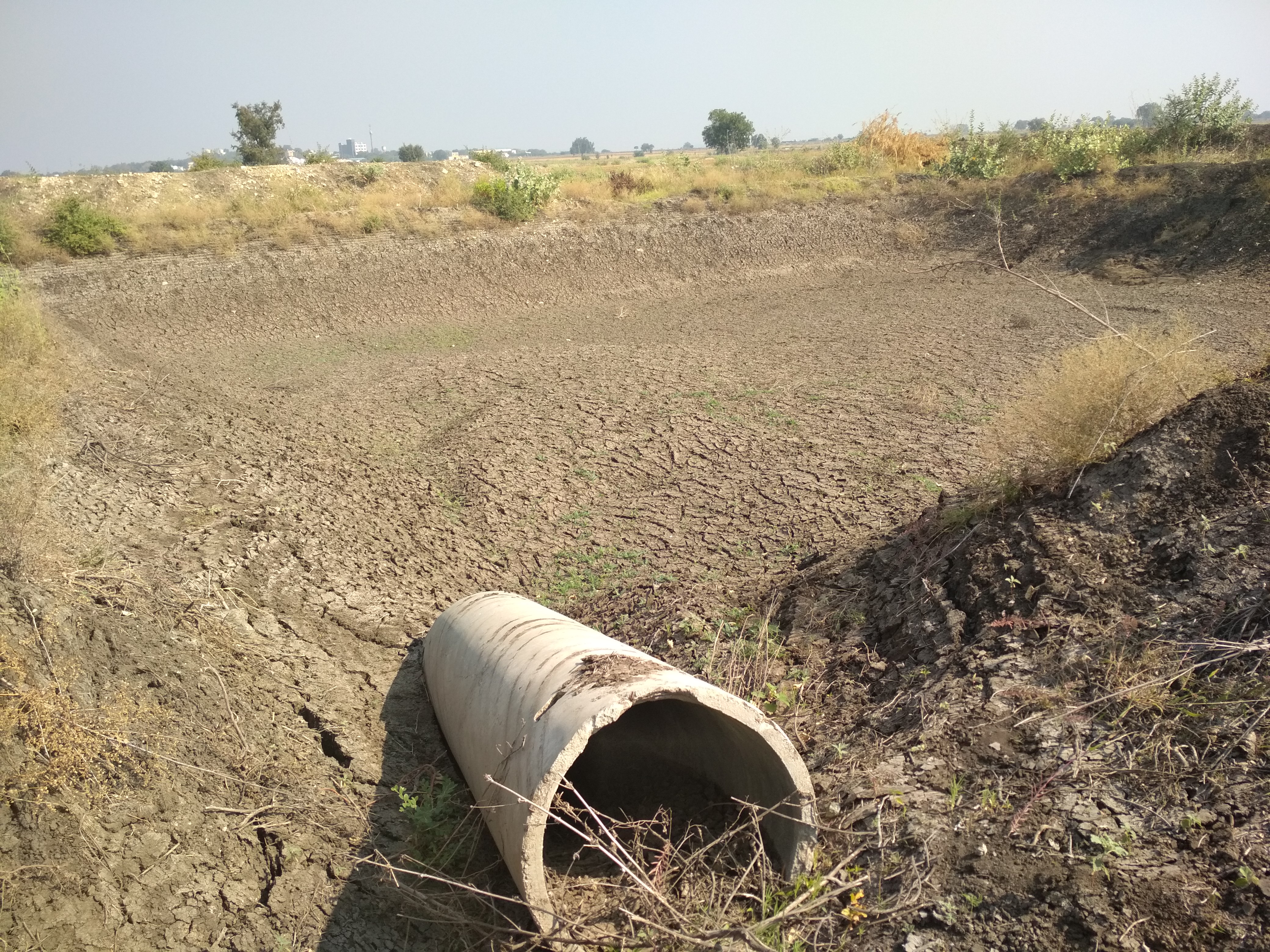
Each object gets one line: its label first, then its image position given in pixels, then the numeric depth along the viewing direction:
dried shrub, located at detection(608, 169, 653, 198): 20.64
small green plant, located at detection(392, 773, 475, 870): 4.19
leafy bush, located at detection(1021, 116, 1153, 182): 18.47
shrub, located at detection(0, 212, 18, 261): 14.55
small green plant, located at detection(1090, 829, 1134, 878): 3.04
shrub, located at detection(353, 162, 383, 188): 21.36
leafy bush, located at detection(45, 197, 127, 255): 14.97
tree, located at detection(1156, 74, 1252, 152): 18.41
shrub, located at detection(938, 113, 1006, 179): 19.98
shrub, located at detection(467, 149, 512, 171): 24.50
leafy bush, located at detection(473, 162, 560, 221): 18.12
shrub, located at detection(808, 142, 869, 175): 22.53
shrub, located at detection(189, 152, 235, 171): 22.62
